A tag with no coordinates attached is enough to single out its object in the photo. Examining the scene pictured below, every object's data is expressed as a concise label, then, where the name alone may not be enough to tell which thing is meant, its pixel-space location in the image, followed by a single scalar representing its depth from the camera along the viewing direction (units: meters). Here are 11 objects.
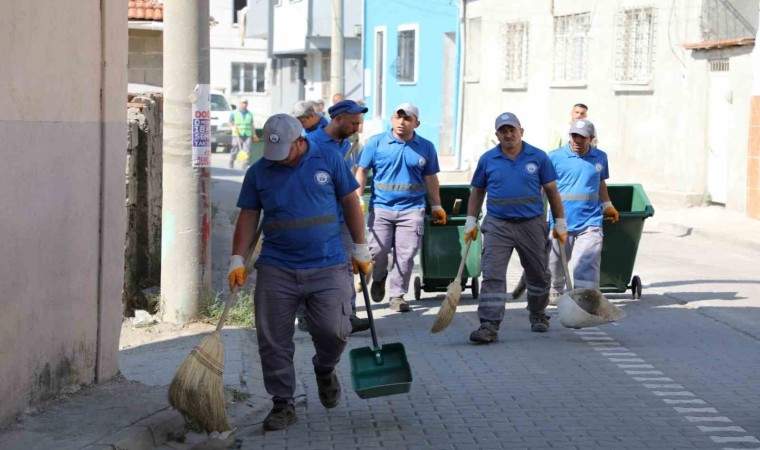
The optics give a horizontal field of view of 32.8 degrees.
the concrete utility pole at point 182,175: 9.93
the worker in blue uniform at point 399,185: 11.41
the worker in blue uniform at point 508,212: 9.96
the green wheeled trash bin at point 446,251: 12.14
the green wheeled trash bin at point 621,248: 12.14
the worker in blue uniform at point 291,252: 7.15
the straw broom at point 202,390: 6.56
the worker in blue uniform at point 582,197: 11.37
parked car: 41.56
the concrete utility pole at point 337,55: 26.78
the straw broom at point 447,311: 9.51
